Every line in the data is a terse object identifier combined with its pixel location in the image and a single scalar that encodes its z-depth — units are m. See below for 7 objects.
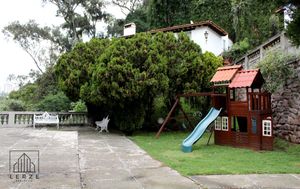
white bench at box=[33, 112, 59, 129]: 18.95
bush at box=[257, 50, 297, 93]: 12.66
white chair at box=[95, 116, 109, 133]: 17.88
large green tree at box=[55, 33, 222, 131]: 15.38
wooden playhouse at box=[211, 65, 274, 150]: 11.90
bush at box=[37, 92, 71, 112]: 23.83
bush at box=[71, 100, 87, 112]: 23.90
